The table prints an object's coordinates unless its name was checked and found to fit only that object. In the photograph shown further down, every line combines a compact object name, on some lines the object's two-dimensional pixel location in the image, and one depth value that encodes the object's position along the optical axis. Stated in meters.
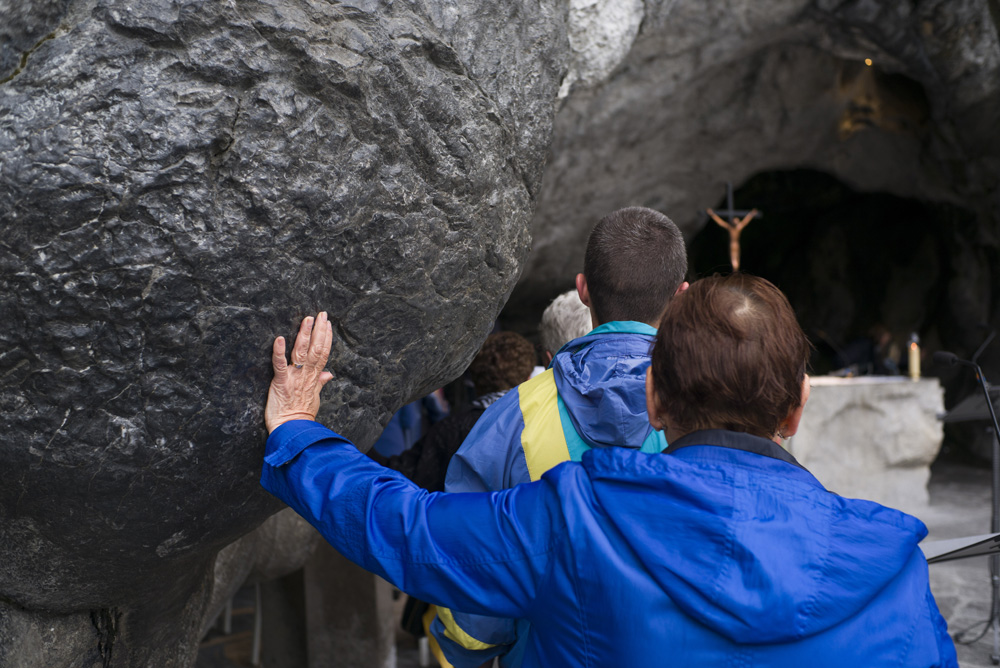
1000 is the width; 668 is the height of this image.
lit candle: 5.43
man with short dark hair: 1.30
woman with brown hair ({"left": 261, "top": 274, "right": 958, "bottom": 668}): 0.82
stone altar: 5.27
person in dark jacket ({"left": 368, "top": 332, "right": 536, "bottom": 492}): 2.26
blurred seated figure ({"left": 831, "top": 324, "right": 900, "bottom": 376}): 8.11
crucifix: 5.87
